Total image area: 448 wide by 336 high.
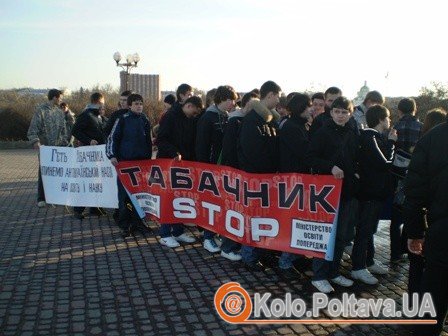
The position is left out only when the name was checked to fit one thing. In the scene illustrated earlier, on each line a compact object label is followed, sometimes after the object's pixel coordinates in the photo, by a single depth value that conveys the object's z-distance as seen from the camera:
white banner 8.51
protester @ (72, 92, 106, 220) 8.74
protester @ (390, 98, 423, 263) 6.31
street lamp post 26.25
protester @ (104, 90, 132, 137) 7.80
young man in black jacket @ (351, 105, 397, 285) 5.28
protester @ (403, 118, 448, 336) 3.32
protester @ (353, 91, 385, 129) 7.05
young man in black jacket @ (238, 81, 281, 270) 5.60
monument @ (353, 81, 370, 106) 16.92
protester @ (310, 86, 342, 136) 5.72
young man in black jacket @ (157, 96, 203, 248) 6.80
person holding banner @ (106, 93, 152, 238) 7.21
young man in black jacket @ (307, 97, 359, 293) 5.03
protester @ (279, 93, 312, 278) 5.45
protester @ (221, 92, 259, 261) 5.94
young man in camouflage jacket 9.30
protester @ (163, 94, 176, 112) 10.27
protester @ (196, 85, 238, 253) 6.50
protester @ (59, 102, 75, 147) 9.76
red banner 5.23
